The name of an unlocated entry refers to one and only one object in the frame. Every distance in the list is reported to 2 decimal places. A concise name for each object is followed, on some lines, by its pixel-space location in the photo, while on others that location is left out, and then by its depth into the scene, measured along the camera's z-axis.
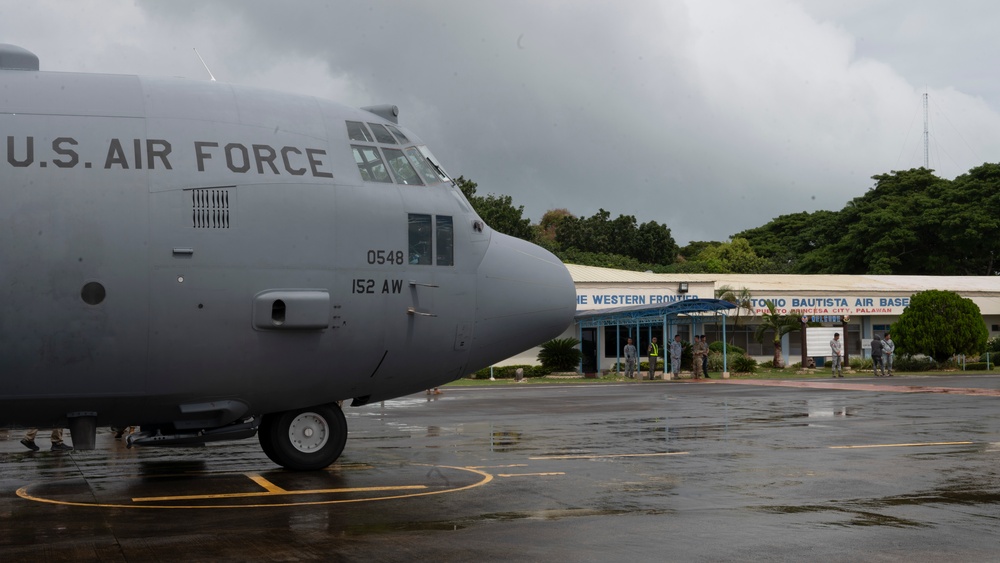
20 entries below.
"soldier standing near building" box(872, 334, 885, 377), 43.92
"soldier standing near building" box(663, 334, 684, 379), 43.00
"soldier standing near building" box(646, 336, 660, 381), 42.81
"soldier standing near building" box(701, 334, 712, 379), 43.00
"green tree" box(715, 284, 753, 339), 51.75
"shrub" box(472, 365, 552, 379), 46.81
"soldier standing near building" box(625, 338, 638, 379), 43.75
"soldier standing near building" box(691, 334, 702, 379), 42.91
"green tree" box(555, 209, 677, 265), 92.44
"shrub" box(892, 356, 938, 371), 48.59
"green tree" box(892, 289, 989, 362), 48.22
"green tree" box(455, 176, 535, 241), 71.75
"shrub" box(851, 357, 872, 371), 50.69
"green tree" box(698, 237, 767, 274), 81.79
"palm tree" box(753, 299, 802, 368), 52.16
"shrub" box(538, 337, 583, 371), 48.34
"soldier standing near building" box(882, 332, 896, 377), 45.06
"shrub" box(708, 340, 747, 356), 50.81
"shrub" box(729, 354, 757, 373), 48.03
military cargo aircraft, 10.98
